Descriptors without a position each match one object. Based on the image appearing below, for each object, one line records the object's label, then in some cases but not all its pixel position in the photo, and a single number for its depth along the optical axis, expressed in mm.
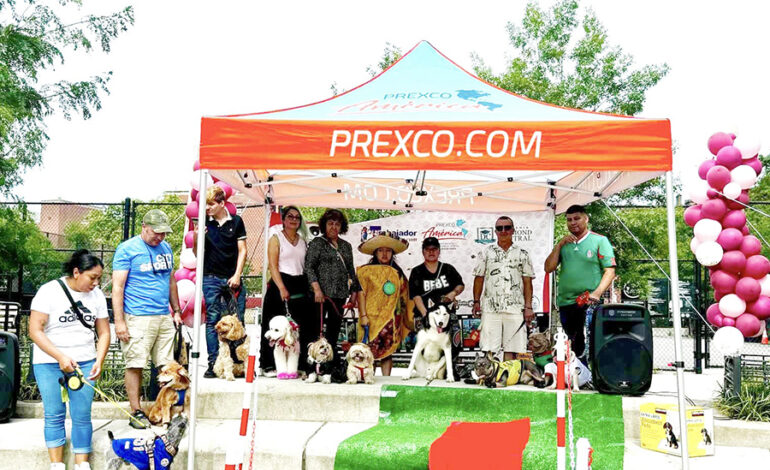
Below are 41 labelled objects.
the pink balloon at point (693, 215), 6590
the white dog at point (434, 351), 6231
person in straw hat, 6664
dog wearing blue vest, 4492
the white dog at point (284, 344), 6055
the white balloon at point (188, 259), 6809
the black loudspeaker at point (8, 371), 5457
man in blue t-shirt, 5145
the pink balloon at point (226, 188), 6800
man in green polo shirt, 6211
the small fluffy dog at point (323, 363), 5980
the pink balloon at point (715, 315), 6430
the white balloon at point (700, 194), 6439
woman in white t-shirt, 4355
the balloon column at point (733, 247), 6164
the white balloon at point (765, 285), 6156
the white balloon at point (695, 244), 6474
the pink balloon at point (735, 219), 6270
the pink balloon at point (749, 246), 6188
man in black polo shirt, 6266
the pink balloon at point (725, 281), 6293
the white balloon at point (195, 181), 6977
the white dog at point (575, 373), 5785
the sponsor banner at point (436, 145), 4531
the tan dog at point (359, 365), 5984
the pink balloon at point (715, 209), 6328
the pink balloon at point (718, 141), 6375
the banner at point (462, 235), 8211
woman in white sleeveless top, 6477
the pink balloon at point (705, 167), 6383
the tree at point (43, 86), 13328
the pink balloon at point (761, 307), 6185
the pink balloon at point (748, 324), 6199
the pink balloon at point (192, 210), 6961
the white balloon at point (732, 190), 6152
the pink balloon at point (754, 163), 6211
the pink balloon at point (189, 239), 6954
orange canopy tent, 4531
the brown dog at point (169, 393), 5133
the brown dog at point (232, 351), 6031
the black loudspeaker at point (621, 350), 5512
